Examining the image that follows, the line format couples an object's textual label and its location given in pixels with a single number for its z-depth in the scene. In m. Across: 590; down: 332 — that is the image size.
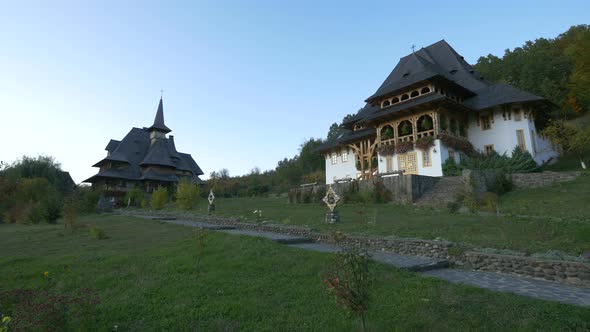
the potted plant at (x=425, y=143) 25.39
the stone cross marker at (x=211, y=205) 23.21
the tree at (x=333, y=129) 60.26
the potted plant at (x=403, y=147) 26.87
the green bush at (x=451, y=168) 24.11
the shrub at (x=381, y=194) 21.98
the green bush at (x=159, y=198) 28.88
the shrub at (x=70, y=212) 16.62
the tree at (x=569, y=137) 22.69
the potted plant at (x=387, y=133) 29.25
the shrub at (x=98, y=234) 14.04
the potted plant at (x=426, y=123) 26.42
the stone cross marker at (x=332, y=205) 15.44
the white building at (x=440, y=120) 25.69
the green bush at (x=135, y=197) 37.89
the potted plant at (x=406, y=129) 28.23
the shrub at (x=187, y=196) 26.19
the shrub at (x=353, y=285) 4.09
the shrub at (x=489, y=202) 16.53
